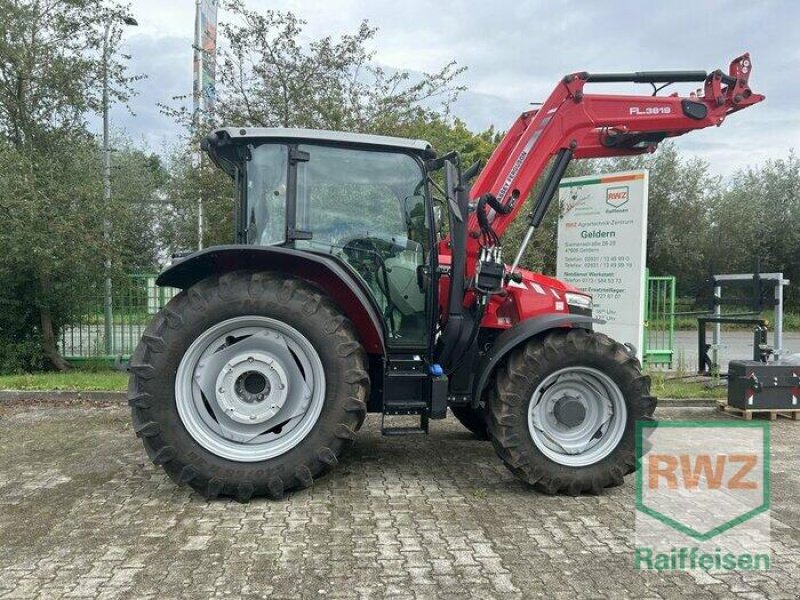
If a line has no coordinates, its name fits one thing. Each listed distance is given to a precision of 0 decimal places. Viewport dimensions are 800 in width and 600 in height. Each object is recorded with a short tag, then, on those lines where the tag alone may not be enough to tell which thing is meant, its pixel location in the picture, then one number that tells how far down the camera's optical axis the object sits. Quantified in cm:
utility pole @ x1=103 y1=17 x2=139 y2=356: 945
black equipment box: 708
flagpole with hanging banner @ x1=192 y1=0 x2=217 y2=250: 1012
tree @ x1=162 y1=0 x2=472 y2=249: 989
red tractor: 421
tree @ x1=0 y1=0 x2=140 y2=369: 872
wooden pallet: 711
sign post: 844
